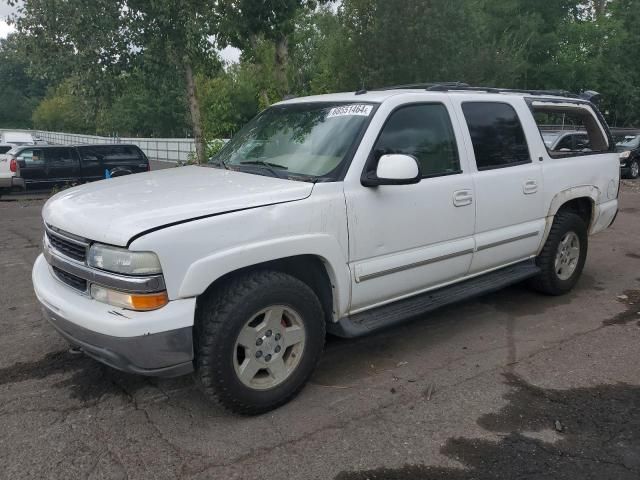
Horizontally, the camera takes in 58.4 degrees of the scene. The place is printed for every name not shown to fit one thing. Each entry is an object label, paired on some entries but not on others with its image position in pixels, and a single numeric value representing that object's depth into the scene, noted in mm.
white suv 2953
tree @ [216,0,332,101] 12234
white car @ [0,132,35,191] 14922
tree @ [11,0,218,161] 14422
